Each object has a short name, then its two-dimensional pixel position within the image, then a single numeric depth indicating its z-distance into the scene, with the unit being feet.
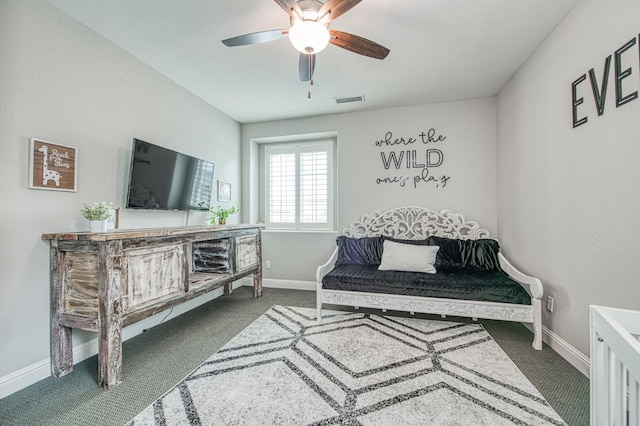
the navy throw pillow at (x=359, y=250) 11.43
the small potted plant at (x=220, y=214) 11.24
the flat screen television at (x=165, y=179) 7.98
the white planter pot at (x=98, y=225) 6.39
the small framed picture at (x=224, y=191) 12.54
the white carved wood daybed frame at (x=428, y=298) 7.78
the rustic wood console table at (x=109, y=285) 5.84
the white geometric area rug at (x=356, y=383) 4.99
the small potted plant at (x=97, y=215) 6.41
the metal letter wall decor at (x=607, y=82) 5.08
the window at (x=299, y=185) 13.79
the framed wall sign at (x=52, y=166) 6.06
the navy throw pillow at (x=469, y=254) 10.19
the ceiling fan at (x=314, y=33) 5.39
